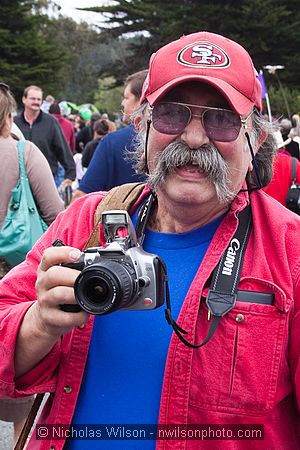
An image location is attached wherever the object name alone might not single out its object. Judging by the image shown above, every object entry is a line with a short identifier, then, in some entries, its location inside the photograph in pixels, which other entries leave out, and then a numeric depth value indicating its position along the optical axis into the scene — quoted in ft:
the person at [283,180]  17.85
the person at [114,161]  15.01
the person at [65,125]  38.64
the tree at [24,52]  107.96
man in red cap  5.43
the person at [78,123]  64.51
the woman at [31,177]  13.78
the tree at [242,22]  110.42
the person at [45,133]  24.31
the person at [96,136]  28.66
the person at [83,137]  50.83
